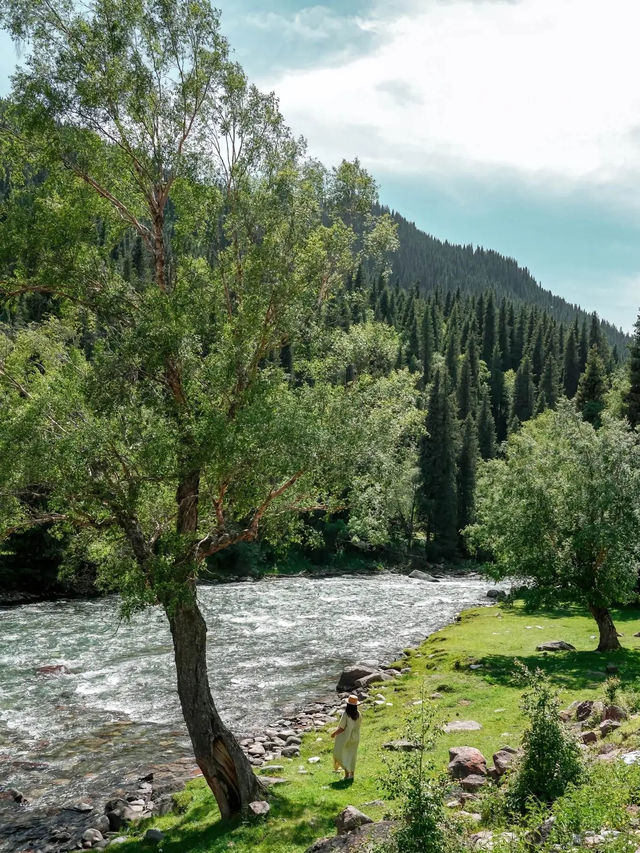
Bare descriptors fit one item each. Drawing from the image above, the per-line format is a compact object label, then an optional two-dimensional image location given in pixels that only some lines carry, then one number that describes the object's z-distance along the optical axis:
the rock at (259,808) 11.91
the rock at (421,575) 68.50
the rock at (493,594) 48.94
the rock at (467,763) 12.52
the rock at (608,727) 13.04
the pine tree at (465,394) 122.44
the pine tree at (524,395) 138.88
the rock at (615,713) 13.68
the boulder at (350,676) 23.70
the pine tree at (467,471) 90.62
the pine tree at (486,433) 112.06
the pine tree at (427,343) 150.02
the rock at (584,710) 15.16
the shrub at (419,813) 7.37
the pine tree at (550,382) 135.75
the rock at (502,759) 12.16
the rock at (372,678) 23.45
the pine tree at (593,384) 76.25
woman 14.02
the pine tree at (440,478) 85.94
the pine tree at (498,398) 138.30
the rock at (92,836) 12.99
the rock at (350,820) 10.29
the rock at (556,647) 25.24
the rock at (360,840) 8.40
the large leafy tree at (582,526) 23.34
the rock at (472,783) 11.73
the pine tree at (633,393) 48.62
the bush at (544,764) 9.34
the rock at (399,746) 15.04
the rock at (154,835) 12.27
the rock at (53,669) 25.73
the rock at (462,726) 16.56
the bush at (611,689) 15.33
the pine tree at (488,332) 170.12
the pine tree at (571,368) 150.38
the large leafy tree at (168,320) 11.40
